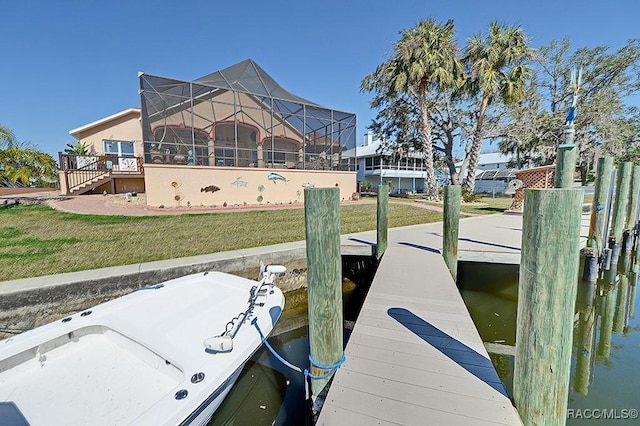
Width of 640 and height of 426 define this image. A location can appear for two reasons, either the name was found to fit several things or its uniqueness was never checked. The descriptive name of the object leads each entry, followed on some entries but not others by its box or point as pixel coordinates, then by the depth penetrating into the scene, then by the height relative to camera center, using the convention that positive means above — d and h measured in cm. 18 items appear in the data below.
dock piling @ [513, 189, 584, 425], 171 -69
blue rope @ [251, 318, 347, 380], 244 -149
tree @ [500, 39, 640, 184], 2070 +579
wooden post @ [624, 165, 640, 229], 784 -37
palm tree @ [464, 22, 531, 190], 1622 +684
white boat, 215 -144
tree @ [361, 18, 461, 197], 1603 +670
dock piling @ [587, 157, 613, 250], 611 -35
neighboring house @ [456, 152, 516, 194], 3494 +136
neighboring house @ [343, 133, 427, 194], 3079 +176
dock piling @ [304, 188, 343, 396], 242 -73
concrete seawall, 362 -134
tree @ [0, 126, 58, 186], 1816 +153
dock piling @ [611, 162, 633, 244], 677 -37
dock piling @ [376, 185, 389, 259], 588 -74
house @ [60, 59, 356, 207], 1349 +238
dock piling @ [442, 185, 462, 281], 504 -65
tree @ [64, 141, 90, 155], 1814 +244
